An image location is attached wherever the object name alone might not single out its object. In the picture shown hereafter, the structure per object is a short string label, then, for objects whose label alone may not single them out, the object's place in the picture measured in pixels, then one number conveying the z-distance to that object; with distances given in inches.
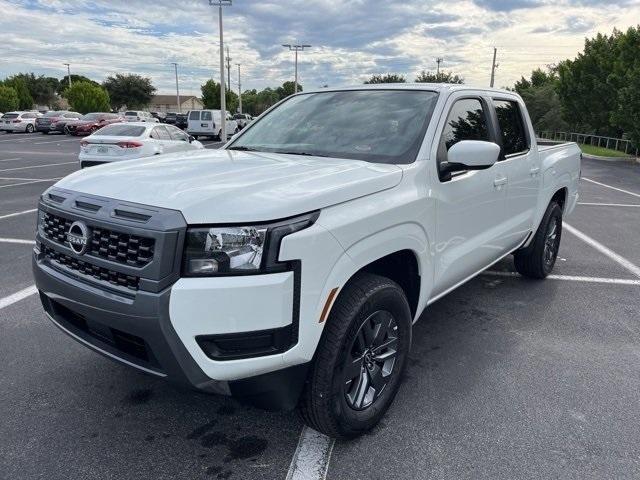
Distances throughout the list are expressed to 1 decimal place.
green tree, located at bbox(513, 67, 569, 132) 1668.3
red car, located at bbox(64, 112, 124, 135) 1293.2
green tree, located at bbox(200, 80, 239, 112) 3297.2
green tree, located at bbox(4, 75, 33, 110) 2709.2
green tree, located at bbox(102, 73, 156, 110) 2937.0
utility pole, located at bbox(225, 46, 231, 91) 3138.0
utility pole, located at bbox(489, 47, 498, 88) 2255.2
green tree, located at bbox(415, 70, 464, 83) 2253.2
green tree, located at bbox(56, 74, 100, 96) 3932.1
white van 1238.3
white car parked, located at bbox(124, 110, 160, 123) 1593.0
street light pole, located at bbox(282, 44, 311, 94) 1971.9
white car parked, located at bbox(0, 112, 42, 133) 1401.3
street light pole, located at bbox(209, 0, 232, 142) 1171.3
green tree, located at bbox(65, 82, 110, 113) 2333.9
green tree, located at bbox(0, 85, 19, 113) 2372.0
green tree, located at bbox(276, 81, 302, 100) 3164.9
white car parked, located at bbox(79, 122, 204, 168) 510.3
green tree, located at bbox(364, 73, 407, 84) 2135.3
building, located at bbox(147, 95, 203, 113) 5225.4
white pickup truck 85.4
